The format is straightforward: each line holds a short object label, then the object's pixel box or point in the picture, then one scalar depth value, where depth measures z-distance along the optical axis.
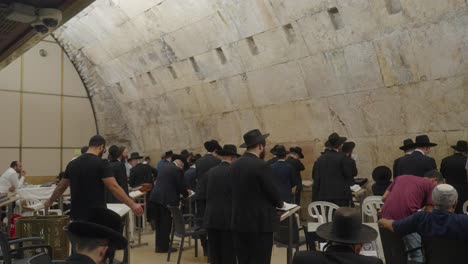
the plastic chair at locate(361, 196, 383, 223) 6.50
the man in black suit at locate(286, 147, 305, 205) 9.14
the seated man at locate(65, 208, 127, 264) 2.17
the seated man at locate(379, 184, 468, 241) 3.54
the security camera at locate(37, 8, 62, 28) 4.00
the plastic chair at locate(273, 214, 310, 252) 5.61
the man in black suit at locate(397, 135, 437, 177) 6.25
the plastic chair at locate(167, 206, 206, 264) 6.62
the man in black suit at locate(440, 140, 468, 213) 7.13
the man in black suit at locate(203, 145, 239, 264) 5.29
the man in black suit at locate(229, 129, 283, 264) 4.47
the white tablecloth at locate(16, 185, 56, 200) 8.34
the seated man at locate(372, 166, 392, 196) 7.17
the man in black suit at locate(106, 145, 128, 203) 6.94
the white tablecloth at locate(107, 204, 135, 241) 4.92
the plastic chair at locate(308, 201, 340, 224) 6.24
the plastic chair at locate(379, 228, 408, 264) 4.13
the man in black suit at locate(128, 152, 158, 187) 9.75
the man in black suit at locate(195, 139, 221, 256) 7.06
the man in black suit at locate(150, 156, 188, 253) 7.66
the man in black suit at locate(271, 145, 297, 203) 7.55
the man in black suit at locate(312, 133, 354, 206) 7.25
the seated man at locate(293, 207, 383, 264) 2.59
